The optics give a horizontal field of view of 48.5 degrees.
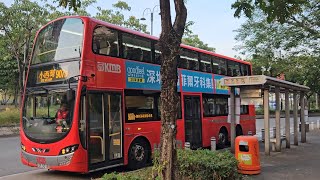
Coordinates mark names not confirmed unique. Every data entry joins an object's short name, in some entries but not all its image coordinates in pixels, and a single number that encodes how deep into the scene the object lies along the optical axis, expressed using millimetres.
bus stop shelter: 11680
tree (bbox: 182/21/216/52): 43969
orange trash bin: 8984
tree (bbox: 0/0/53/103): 22688
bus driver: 8727
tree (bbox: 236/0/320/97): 19078
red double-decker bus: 8695
